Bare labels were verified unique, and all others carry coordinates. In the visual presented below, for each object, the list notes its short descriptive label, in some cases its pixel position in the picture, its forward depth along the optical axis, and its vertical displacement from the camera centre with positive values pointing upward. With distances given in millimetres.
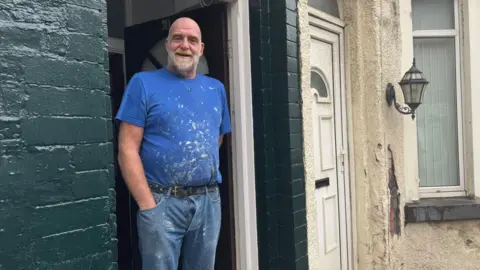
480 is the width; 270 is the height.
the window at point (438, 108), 5129 +250
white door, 4133 -74
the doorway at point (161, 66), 3361 +511
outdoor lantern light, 4492 +403
